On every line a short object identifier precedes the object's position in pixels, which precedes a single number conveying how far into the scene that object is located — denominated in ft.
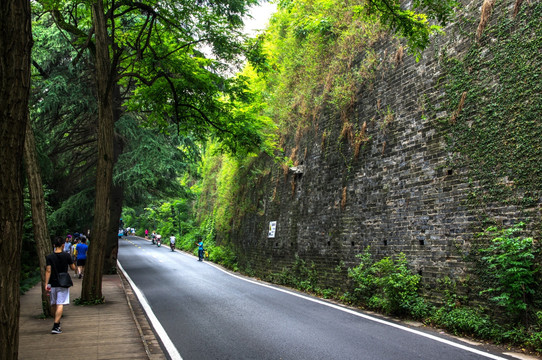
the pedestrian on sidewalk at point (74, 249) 57.33
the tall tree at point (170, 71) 30.53
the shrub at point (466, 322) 19.38
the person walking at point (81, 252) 46.03
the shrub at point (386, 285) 24.85
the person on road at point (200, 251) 74.69
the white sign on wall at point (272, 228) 49.55
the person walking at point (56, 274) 22.31
